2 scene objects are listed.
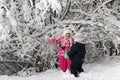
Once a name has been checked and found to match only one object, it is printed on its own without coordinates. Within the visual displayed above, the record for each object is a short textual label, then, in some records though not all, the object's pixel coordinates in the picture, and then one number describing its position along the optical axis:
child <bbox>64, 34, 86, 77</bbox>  9.09
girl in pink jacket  9.77
